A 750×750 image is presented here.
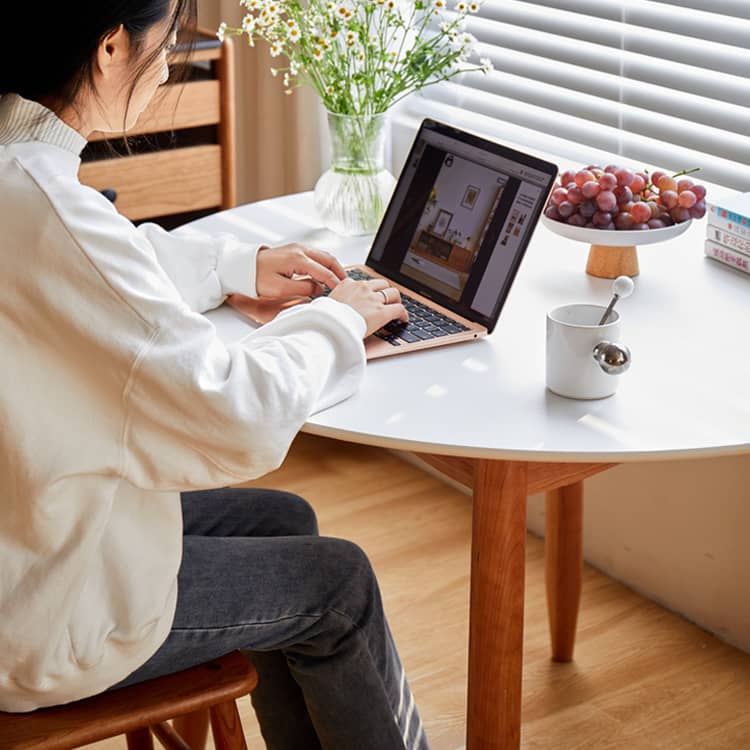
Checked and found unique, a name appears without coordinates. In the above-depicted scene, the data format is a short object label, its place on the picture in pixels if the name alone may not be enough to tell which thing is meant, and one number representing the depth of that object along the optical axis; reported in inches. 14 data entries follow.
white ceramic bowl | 60.9
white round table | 47.6
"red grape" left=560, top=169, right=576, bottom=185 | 63.2
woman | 40.1
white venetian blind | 77.7
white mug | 49.2
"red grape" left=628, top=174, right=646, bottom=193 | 62.5
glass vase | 70.3
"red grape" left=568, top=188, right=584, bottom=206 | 62.2
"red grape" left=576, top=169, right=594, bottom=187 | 62.3
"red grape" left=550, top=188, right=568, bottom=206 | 63.1
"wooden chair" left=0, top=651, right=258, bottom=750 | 44.6
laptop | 56.1
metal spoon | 50.2
